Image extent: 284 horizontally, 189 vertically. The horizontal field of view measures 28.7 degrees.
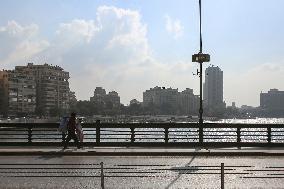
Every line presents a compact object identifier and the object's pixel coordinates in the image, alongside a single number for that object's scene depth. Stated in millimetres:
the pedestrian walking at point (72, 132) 26812
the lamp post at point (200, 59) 28064
